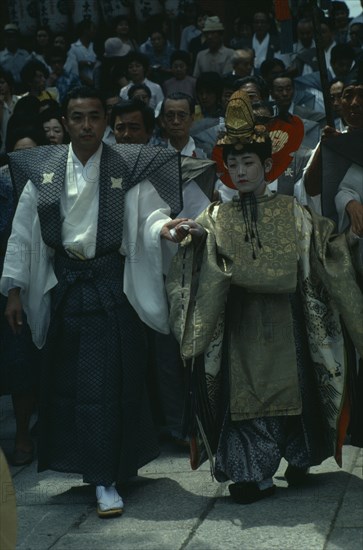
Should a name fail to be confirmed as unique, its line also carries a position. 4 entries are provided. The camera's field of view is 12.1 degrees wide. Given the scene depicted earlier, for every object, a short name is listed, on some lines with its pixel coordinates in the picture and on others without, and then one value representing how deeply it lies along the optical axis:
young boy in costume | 8.01
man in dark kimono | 8.46
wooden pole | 8.74
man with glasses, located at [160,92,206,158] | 11.18
